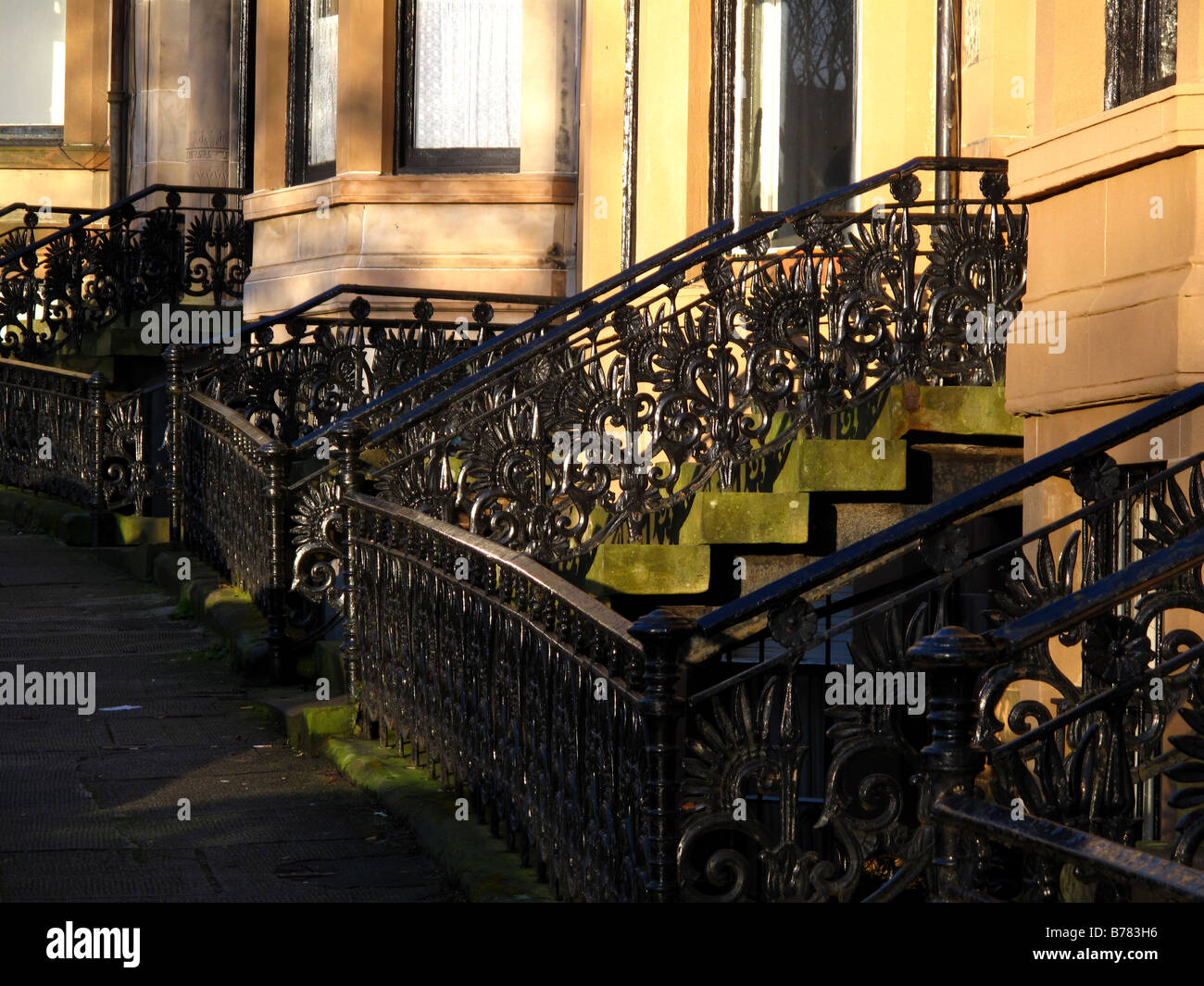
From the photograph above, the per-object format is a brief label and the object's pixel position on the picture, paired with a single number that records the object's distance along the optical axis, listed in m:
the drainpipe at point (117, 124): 41.28
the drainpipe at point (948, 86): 18.61
